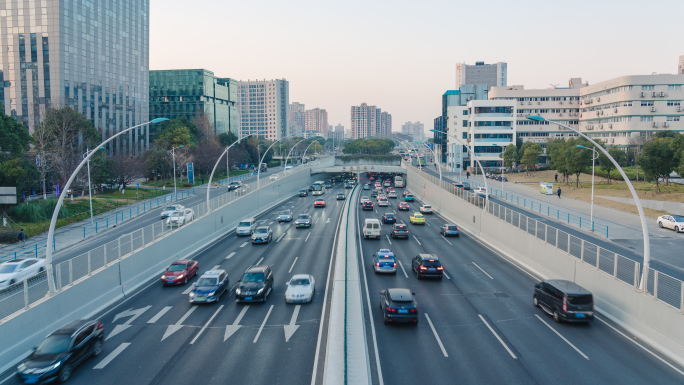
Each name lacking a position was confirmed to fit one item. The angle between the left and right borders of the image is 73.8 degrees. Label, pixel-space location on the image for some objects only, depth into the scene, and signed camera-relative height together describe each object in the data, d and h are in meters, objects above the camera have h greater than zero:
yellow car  48.33 -5.90
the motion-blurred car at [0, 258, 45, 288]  24.70 -6.01
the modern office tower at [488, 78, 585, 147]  119.12 +14.84
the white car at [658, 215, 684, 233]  40.38 -5.24
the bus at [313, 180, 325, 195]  79.04 -4.50
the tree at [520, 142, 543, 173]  90.69 +1.57
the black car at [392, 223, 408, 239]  39.81 -5.96
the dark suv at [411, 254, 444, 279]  26.53 -6.06
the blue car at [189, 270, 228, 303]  22.17 -6.16
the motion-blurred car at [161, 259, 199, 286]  25.57 -6.28
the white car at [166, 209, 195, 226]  37.51 -4.55
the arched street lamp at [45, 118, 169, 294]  18.95 -4.38
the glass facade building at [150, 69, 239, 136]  157.75 +24.53
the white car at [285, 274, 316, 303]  22.22 -6.22
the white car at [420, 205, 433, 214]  57.56 -5.83
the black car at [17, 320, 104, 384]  14.06 -6.18
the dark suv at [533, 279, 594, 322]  19.20 -5.93
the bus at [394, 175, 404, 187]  100.94 -4.08
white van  40.06 -5.82
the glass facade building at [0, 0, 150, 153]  90.50 +21.46
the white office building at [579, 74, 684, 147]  95.50 +12.36
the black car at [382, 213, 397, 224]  49.47 -6.00
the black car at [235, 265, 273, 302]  22.19 -6.09
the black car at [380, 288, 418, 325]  18.95 -6.04
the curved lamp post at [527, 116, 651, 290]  18.34 -3.55
